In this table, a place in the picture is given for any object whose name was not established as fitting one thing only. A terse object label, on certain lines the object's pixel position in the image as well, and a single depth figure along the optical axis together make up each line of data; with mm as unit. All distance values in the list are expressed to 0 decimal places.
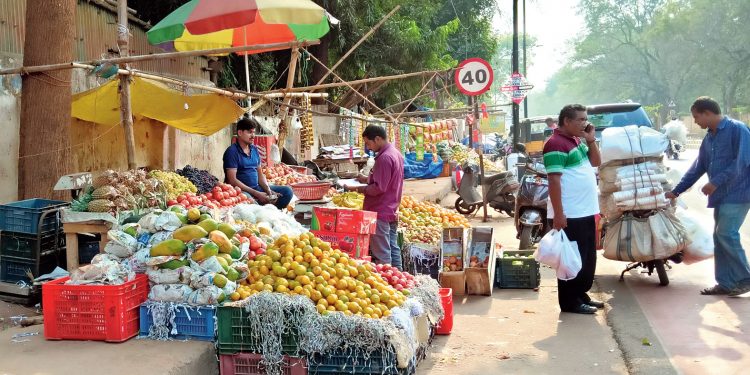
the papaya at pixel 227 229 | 5952
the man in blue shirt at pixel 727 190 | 7262
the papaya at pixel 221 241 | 5699
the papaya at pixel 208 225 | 5898
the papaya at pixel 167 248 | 5547
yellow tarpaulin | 9734
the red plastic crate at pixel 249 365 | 5000
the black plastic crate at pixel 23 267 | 6742
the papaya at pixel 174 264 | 5492
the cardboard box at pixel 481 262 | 7984
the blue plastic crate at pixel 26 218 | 6676
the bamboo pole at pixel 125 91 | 7238
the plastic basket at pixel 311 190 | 9219
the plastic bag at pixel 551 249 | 6656
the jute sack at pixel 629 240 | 7688
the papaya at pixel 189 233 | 5703
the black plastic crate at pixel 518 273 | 8359
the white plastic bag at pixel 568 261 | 6629
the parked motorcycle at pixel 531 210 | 10375
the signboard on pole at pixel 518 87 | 20188
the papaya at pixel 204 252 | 5512
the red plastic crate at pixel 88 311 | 5129
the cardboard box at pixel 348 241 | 6848
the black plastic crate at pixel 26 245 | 6719
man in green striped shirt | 6758
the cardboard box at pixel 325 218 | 6938
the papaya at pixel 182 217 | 5981
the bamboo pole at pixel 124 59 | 6398
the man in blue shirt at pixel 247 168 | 8961
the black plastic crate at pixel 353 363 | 4871
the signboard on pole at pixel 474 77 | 14062
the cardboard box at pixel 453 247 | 8180
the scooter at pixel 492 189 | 14023
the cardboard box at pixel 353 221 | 6801
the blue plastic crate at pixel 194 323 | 5223
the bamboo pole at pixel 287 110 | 10353
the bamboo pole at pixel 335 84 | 10219
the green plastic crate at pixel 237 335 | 5008
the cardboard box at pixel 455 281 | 7964
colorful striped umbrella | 8562
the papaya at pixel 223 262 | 5492
